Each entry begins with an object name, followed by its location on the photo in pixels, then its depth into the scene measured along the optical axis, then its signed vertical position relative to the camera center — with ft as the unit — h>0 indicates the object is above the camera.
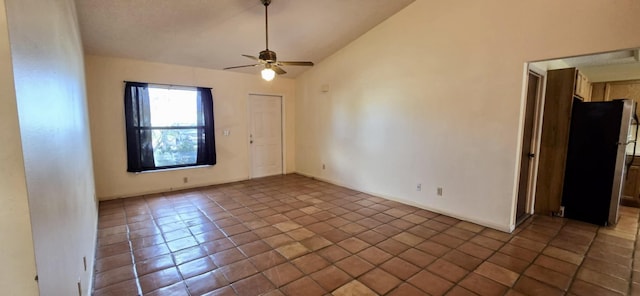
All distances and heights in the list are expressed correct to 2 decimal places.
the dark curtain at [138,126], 15.44 -0.08
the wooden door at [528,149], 12.37 -1.00
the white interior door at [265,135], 20.68 -0.72
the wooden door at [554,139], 12.61 -0.55
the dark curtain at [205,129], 17.83 -0.26
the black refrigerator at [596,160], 11.75 -1.42
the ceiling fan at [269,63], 11.14 +2.63
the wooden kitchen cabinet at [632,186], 14.38 -3.05
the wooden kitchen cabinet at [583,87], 12.96 +2.10
